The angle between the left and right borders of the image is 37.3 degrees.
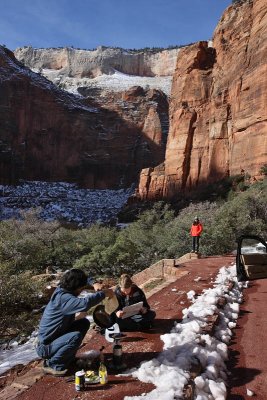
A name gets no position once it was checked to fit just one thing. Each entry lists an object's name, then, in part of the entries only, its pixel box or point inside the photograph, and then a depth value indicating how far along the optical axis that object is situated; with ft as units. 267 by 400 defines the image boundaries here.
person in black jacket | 19.20
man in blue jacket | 13.99
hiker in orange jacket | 49.80
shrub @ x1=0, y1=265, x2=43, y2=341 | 36.83
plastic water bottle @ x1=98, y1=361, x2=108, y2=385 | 13.24
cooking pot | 15.86
